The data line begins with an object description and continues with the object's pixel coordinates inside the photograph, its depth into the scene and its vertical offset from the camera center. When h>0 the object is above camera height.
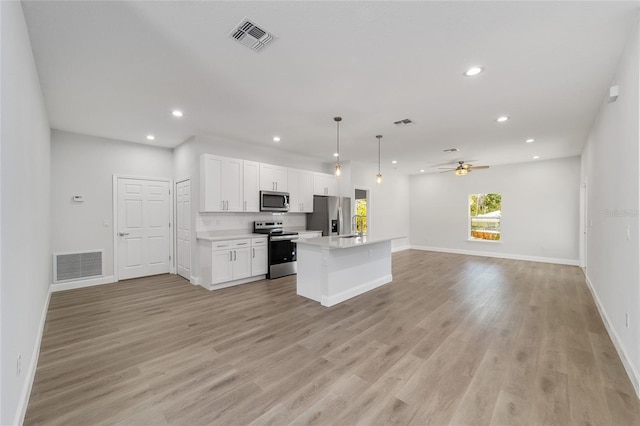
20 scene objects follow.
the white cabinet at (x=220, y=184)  4.96 +0.54
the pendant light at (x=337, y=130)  4.13 +1.40
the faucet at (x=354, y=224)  7.35 -0.32
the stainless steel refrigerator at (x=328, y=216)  6.56 -0.10
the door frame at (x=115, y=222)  5.29 -0.17
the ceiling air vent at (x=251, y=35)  2.12 +1.44
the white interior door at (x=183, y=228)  5.37 -0.32
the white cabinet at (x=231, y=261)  4.75 -0.89
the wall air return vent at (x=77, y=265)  4.73 -0.93
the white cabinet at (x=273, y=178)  5.77 +0.75
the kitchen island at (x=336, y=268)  3.97 -0.88
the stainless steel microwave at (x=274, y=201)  5.72 +0.24
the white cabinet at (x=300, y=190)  6.27 +0.51
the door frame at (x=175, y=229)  5.95 -0.35
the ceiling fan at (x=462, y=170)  6.65 +1.02
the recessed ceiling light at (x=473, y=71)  2.72 +1.42
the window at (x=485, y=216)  8.20 -0.15
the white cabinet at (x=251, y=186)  5.51 +0.53
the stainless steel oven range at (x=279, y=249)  5.50 -0.76
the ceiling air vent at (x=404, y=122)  4.22 +1.40
